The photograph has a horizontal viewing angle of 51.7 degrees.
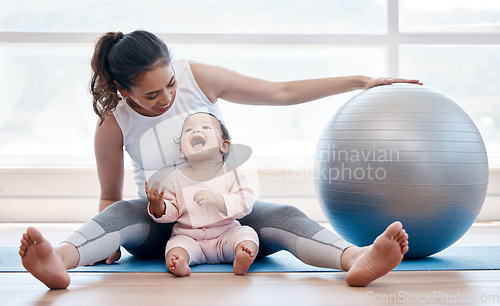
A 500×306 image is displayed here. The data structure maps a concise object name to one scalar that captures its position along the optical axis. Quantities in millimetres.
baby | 1520
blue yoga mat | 1569
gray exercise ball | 1540
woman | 1287
